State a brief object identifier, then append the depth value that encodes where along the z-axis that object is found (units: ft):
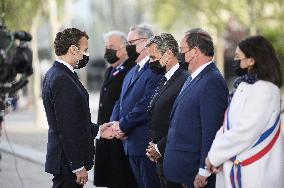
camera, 53.01
